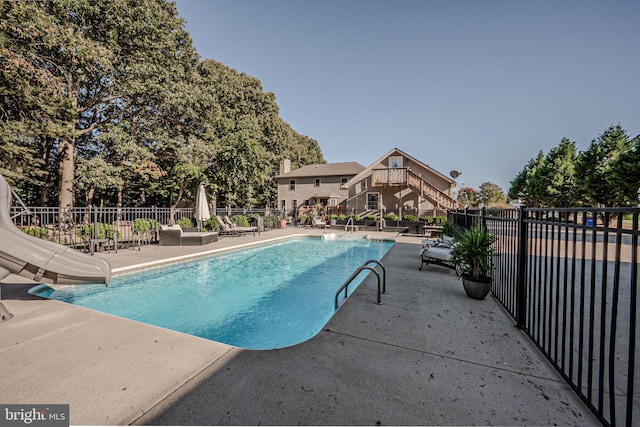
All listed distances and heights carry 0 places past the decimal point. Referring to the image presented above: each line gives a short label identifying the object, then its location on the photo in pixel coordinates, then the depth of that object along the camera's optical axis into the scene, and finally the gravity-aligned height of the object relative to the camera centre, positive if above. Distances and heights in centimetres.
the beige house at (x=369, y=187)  2083 +223
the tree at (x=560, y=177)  2834 +413
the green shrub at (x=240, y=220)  1850 -75
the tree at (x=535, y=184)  3125 +370
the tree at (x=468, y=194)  4391 +315
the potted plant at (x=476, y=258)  468 -85
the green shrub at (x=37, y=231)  824 -77
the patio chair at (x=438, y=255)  666 -112
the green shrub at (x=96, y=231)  930 -86
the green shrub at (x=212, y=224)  1550 -89
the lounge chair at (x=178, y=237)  1110 -123
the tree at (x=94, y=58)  1136 +765
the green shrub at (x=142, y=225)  1102 -71
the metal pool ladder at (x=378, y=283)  447 -126
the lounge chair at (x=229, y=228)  1544 -113
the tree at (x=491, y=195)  5420 +380
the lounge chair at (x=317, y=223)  2184 -104
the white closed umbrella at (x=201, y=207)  1314 +11
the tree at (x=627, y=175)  1645 +261
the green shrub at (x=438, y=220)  1848 -57
